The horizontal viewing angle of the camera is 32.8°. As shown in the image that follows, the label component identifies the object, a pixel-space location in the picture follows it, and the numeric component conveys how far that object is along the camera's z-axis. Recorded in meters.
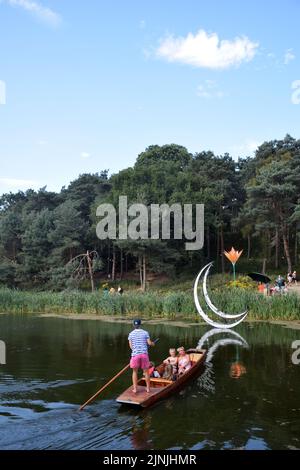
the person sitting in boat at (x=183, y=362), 13.29
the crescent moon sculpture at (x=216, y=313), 23.20
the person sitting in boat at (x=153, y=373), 12.67
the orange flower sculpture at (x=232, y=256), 35.31
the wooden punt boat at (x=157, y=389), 10.58
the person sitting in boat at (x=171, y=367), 12.94
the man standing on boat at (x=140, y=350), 11.24
